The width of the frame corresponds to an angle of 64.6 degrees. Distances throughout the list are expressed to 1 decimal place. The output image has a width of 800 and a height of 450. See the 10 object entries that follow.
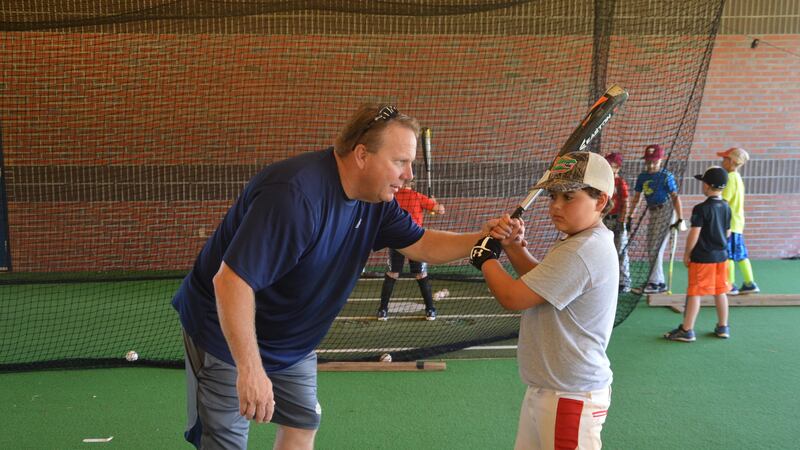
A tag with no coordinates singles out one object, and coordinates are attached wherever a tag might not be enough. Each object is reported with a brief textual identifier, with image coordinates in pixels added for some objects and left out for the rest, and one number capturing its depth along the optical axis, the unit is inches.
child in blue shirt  263.9
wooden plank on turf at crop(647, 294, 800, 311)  263.7
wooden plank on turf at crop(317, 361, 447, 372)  189.8
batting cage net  320.8
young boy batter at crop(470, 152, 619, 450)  88.3
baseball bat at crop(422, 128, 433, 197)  257.9
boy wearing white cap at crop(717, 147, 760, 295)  249.0
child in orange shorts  213.8
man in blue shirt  76.4
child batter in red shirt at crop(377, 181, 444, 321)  239.8
